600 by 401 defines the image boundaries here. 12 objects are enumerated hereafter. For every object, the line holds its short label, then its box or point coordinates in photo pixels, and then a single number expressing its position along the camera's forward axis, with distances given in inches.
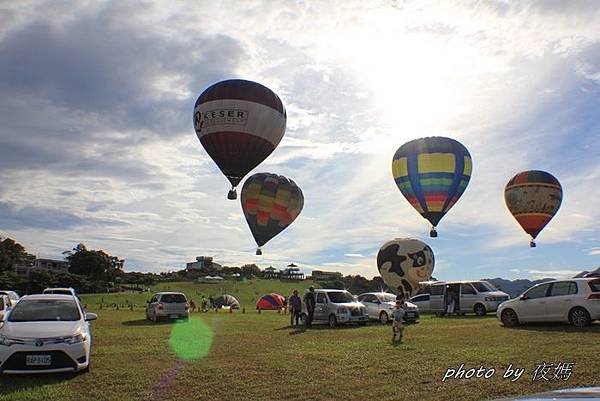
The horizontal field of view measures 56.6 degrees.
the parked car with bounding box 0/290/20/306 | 838.0
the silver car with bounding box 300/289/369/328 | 990.4
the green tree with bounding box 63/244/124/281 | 4670.3
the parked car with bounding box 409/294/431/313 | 1329.5
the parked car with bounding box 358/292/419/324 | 1051.9
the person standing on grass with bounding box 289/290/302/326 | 1027.9
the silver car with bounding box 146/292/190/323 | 1194.0
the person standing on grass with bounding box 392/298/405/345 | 666.8
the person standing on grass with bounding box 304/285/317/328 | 978.7
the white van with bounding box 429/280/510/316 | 1201.4
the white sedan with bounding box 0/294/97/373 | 405.1
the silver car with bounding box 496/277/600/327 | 703.7
